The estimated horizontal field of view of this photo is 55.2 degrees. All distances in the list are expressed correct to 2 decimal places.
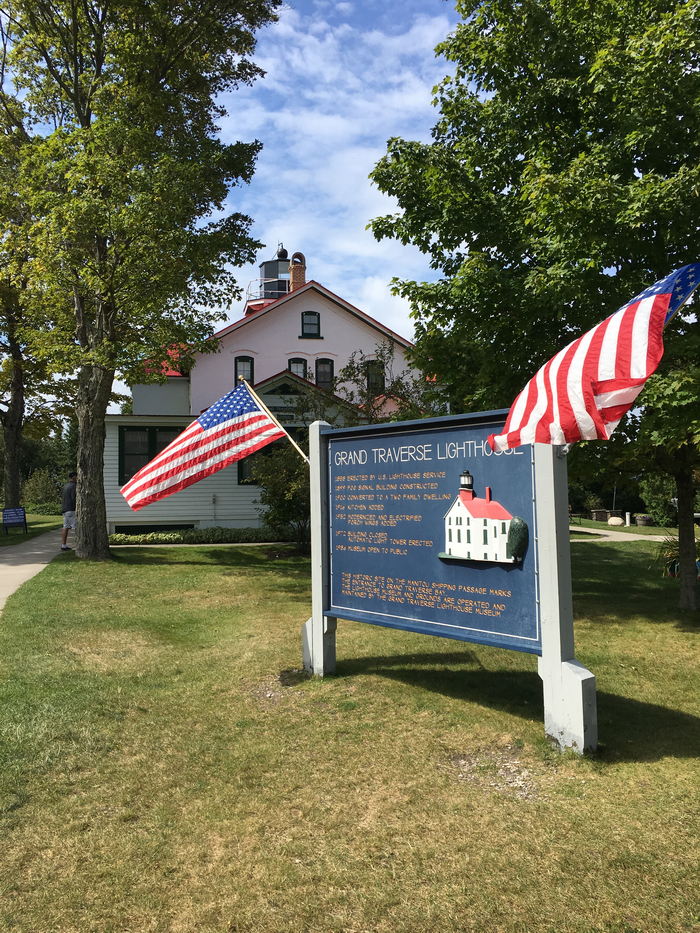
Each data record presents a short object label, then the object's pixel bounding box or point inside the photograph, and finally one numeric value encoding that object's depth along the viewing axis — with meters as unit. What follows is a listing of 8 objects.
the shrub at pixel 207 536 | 22.19
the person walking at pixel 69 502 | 18.88
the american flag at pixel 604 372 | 4.12
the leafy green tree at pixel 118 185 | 14.82
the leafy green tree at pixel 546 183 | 8.46
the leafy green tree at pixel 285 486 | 17.25
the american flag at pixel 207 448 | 7.50
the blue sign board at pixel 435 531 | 5.18
